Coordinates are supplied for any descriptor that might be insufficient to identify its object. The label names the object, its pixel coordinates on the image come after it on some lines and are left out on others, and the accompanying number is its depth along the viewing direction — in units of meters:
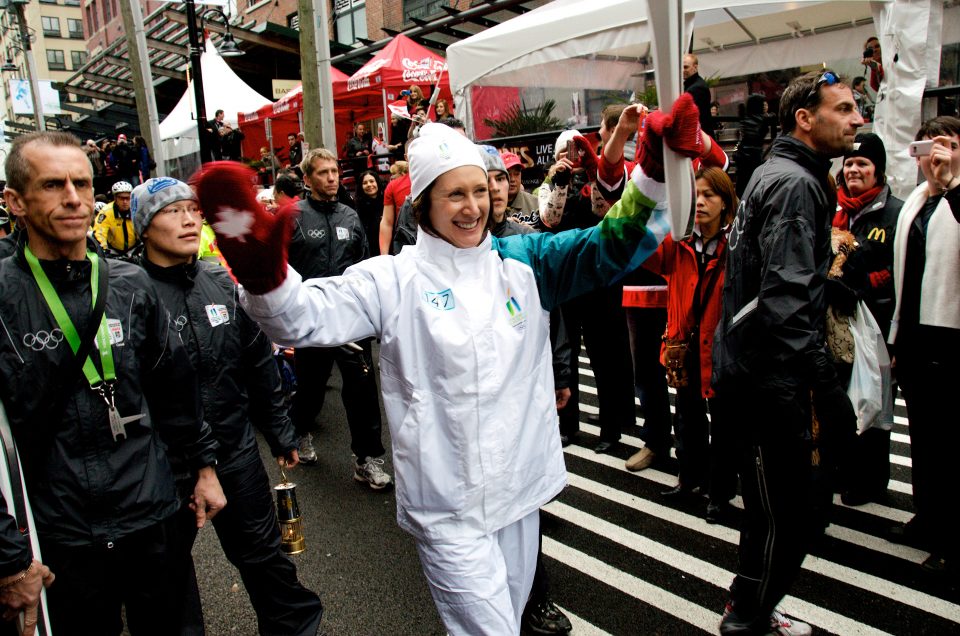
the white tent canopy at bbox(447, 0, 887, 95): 8.03
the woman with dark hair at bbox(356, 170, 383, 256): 9.50
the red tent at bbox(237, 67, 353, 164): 16.78
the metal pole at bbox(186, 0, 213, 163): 12.33
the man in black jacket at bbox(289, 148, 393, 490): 4.82
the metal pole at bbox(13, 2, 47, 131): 32.34
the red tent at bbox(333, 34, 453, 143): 14.14
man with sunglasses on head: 2.50
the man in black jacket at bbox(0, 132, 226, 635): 2.03
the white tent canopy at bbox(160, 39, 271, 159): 18.48
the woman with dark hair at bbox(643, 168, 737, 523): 3.71
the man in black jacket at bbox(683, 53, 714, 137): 6.71
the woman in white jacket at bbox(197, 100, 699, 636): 2.13
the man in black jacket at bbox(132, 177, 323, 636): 2.83
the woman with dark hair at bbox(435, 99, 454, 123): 10.37
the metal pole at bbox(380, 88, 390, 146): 13.35
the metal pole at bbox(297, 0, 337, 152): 10.91
